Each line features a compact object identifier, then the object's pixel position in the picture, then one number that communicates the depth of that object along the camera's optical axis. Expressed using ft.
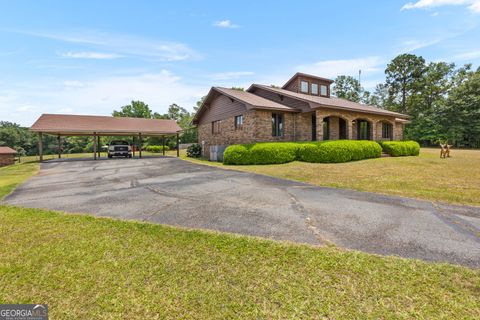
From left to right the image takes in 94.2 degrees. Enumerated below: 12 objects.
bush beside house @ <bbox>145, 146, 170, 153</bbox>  115.85
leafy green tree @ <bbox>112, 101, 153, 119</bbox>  182.39
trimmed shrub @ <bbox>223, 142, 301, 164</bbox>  45.73
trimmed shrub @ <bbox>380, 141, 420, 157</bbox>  54.85
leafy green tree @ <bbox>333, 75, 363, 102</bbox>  169.78
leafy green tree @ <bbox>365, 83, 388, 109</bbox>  161.97
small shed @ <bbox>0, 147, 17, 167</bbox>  78.54
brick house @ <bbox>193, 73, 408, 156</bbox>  54.65
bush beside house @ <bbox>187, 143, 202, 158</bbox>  77.36
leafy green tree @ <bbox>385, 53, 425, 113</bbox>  131.03
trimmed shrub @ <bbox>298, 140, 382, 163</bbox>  43.93
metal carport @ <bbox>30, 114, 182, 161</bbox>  64.80
